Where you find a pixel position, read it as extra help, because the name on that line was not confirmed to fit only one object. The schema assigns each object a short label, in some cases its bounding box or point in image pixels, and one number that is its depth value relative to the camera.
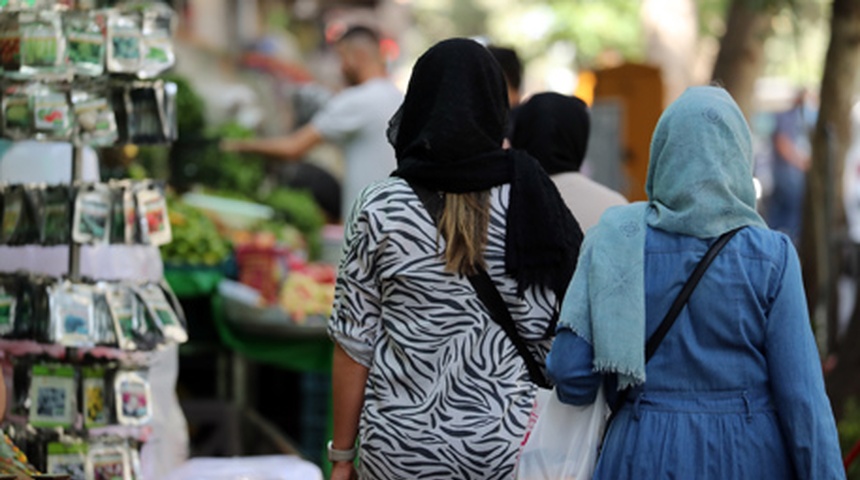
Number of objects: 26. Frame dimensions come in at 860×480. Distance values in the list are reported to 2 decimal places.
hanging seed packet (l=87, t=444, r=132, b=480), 9.80
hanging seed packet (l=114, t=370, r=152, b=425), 9.80
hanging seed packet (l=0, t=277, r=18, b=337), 9.66
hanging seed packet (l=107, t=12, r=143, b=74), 9.70
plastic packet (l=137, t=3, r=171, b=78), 9.87
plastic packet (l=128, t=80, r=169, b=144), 9.84
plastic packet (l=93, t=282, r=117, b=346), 9.65
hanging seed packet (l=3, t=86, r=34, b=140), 9.55
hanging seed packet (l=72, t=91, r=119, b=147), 9.63
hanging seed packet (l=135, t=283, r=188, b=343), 9.86
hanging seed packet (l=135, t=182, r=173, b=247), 9.72
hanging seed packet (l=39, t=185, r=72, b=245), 9.57
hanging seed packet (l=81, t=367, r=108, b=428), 9.74
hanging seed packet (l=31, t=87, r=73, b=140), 9.51
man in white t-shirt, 15.52
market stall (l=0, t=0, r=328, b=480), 9.55
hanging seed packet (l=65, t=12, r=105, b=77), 9.59
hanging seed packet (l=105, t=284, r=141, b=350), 9.65
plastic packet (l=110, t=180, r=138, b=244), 9.65
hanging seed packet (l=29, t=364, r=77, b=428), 9.71
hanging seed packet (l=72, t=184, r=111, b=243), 9.53
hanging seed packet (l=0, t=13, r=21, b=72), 9.53
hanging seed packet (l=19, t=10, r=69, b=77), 9.49
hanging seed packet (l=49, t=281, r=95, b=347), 9.50
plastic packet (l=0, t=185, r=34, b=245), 9.62
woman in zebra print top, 7.57
